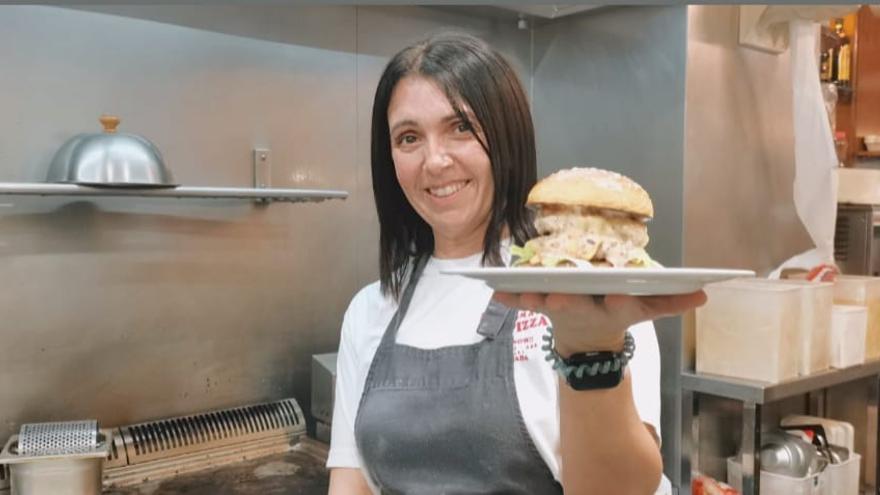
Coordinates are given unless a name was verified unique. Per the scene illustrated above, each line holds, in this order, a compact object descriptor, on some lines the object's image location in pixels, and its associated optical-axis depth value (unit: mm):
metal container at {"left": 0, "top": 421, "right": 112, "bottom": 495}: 1648
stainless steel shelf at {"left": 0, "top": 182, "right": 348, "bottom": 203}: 1767
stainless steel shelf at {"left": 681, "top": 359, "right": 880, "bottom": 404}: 2045
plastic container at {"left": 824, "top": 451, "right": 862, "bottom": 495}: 2326
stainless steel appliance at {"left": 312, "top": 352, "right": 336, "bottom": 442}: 2209
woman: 1128
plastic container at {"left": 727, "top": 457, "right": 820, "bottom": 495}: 2211
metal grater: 1666
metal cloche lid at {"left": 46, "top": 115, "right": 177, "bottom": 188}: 1793
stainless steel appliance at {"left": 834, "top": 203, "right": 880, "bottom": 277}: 2900
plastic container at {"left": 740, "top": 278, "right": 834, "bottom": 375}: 2176
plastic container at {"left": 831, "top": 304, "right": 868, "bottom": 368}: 2281
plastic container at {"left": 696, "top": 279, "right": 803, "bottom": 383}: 2070
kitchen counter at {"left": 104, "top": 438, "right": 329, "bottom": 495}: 1938
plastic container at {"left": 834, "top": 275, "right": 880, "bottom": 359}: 2414
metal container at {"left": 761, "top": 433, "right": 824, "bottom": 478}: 2266
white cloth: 2307
